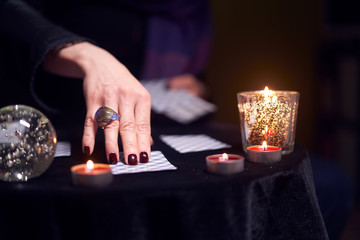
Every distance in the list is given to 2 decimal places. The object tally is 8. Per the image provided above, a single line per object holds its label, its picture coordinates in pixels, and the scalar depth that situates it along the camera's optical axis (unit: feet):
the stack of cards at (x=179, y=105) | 5.10
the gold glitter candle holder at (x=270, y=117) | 2.46
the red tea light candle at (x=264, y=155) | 2.26
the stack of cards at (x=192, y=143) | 2.83
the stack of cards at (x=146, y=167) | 2.15
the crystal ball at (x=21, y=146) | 1.99
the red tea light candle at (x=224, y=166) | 1.99
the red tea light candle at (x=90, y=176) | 1.81
